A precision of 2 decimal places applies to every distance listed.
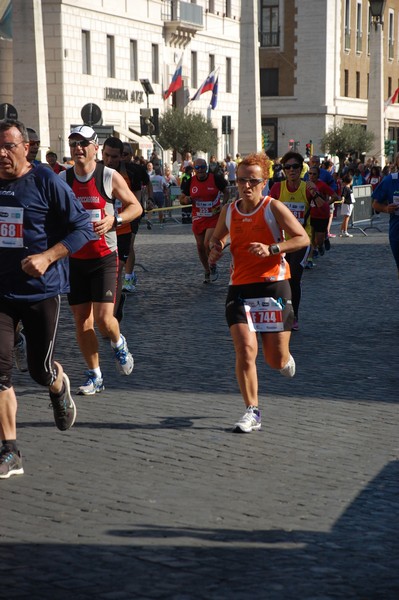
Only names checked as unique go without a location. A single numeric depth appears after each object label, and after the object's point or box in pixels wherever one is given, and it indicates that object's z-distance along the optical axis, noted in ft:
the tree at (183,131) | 171.53
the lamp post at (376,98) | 200.19
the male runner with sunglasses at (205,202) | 58.34
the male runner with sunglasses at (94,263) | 29.27
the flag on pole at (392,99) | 207.31
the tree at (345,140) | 233.96
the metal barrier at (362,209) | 107.24
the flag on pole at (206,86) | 176.14
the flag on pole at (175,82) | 165.17
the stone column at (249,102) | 156.76
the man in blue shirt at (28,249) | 21.77
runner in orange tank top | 25.63
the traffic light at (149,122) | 120.47
